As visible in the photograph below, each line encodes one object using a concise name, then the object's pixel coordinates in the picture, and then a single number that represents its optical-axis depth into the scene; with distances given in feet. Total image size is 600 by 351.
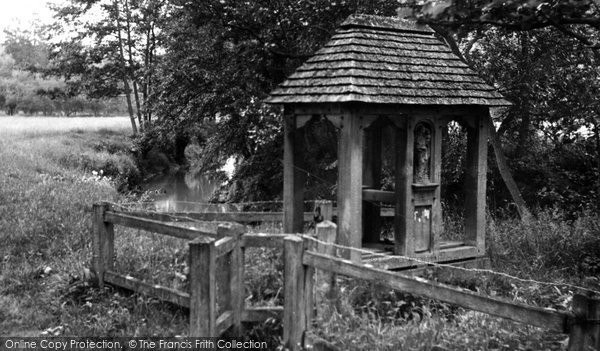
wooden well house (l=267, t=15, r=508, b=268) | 23.85
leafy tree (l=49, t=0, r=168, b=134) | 95.09
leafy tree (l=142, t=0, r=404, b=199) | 43.16
